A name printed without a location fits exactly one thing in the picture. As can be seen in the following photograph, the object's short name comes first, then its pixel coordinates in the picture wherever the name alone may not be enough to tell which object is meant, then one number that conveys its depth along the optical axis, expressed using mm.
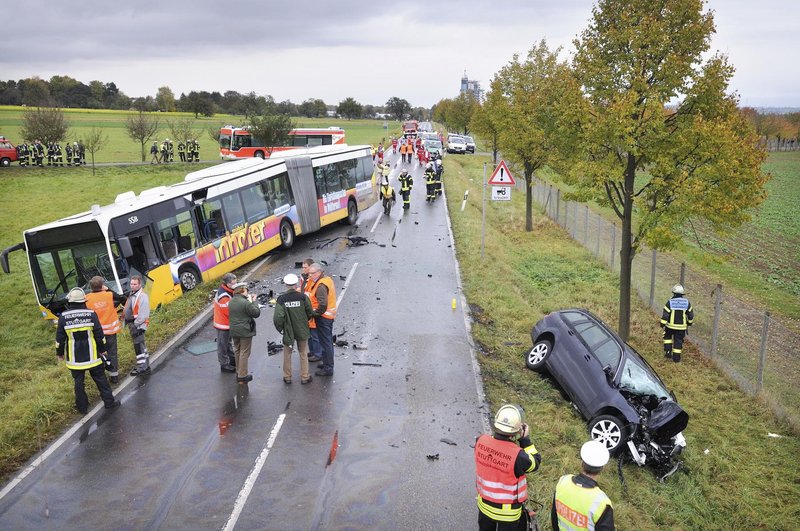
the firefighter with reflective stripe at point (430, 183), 28491
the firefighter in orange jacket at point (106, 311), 9008
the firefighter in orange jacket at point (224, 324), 9532
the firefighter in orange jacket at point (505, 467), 4828
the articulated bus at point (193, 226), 12164
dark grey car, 8039
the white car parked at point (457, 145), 57781
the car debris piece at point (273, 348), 10977
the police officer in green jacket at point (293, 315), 9141
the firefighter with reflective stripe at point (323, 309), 9453
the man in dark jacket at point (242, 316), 9109
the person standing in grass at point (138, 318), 9695
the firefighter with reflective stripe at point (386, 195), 25562
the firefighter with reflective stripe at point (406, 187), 25750
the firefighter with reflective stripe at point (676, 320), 11734
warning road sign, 16456
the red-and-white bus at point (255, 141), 42188
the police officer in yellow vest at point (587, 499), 4215
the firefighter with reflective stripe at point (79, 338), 8180
